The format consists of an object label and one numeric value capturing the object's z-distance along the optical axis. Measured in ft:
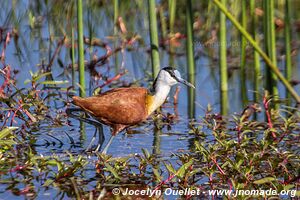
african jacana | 44.47
